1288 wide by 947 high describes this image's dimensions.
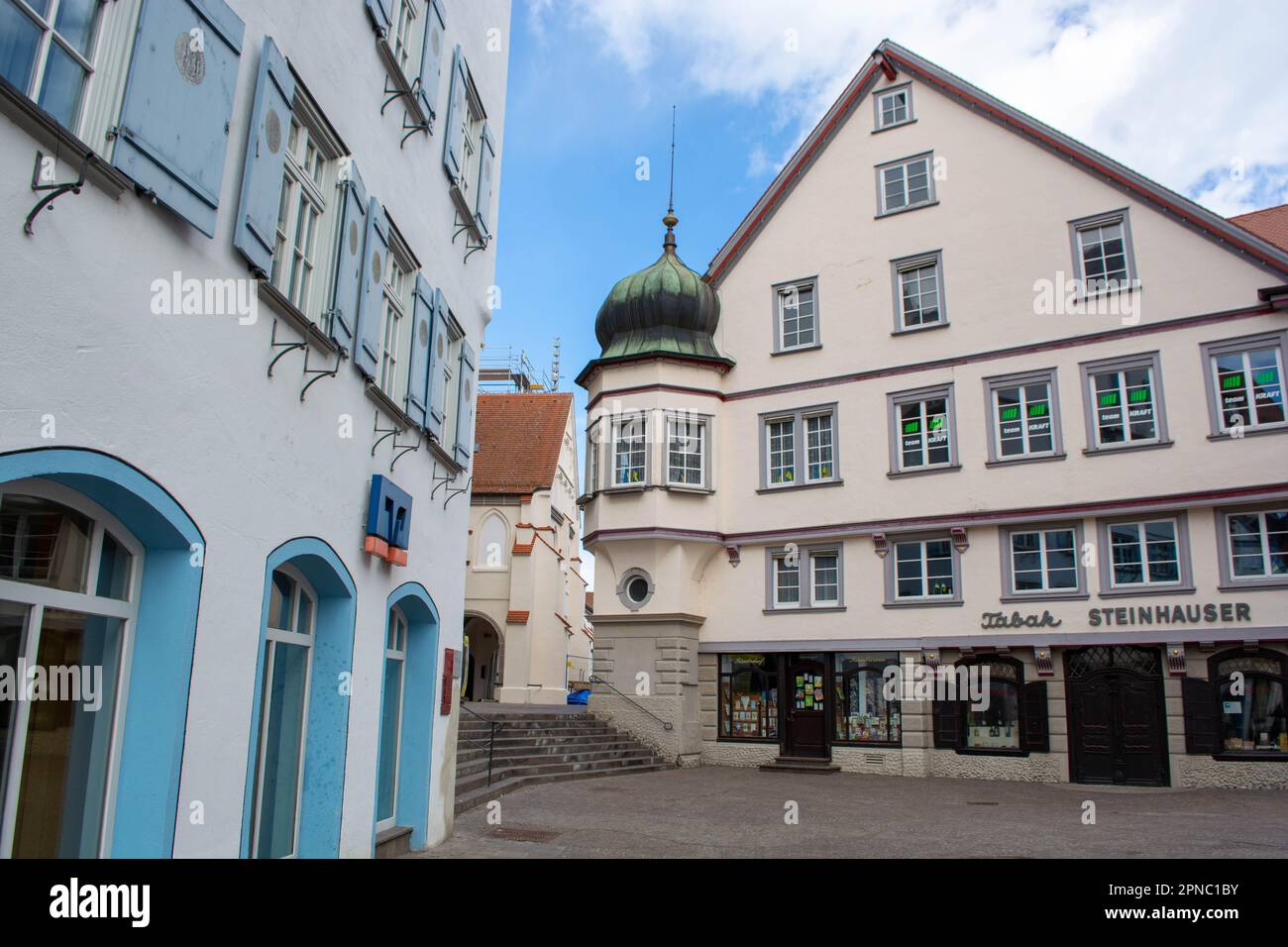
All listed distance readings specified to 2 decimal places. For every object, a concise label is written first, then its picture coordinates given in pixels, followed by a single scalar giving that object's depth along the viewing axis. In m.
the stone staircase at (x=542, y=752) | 18.28
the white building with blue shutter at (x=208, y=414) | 4.76
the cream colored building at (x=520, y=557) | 37.91
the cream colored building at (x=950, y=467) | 19.78
